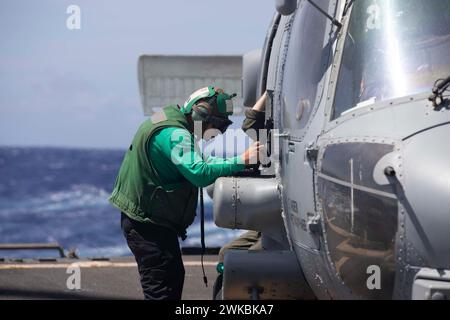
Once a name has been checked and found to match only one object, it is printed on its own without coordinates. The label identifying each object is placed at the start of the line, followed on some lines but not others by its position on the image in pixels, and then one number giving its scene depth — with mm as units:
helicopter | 9914
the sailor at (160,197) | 13375
